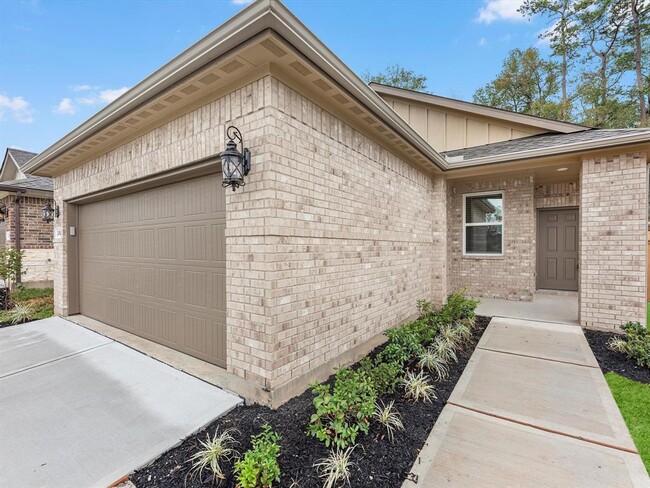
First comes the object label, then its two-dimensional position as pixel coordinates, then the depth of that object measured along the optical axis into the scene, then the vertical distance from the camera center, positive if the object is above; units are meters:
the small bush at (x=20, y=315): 5.65 -1.42
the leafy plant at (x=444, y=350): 4.02 -1.50
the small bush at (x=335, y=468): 1.98 -1.55
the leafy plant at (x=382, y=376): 3.09 -1.44
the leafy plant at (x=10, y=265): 7.12 -0.55
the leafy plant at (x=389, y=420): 2.54 -1.55
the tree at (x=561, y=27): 14.55 +10.55
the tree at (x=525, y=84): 15.59 +8.39
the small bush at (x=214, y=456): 2.02 -1.52
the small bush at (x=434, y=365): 3.61 -1.53
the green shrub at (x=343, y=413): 2.33 -1.42
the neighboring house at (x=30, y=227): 8.23 +0.40
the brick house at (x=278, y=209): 2.81 +0.45
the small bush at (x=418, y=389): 3.09 -1.56
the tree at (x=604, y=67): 13.78 +8.32
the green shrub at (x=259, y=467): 1.87 -1.45
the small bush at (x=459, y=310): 5.42 -1.26
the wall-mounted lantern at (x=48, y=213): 6.17 +0.58
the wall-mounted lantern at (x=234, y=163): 2.73 +0.72
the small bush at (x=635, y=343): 3.85 -1.41
